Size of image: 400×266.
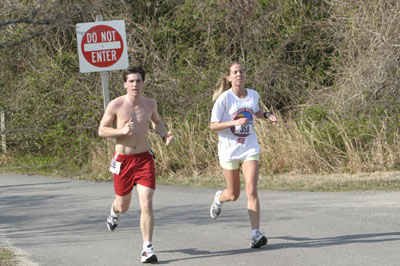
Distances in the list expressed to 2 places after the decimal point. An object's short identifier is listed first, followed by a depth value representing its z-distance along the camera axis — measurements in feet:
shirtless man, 48.24
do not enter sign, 84.89
